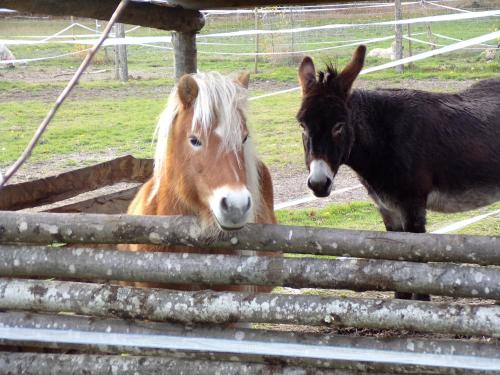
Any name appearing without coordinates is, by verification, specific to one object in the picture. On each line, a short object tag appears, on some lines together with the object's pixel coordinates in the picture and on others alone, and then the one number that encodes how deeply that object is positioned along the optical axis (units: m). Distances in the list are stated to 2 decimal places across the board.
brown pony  2.96
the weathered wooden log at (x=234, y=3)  5.19
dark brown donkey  4.70
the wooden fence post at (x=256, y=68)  17.23
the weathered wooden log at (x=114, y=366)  2.91
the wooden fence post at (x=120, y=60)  16.34
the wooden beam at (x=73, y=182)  4.73
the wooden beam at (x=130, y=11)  4.21
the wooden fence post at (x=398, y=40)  15.70
